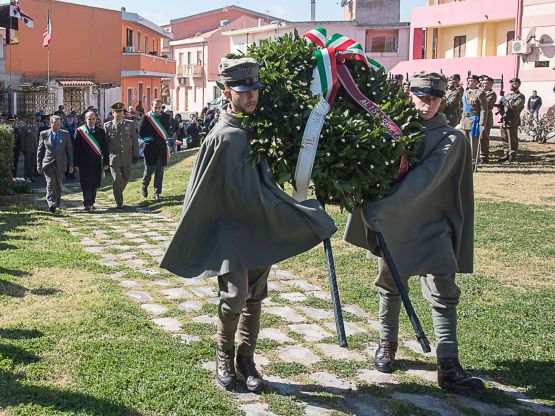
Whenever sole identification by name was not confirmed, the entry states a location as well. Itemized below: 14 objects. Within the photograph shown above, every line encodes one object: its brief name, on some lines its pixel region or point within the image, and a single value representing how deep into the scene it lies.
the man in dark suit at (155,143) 14.87
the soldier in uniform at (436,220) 5.04
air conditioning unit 29.66
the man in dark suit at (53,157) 13.79
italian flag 29.06
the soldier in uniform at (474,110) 16.67
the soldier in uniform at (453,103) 17.05
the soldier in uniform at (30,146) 19.62
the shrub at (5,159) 15.21
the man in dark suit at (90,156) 14.23
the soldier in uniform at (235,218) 4.82
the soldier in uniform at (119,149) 14.37
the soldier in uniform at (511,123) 18.28
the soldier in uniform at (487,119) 17.47
